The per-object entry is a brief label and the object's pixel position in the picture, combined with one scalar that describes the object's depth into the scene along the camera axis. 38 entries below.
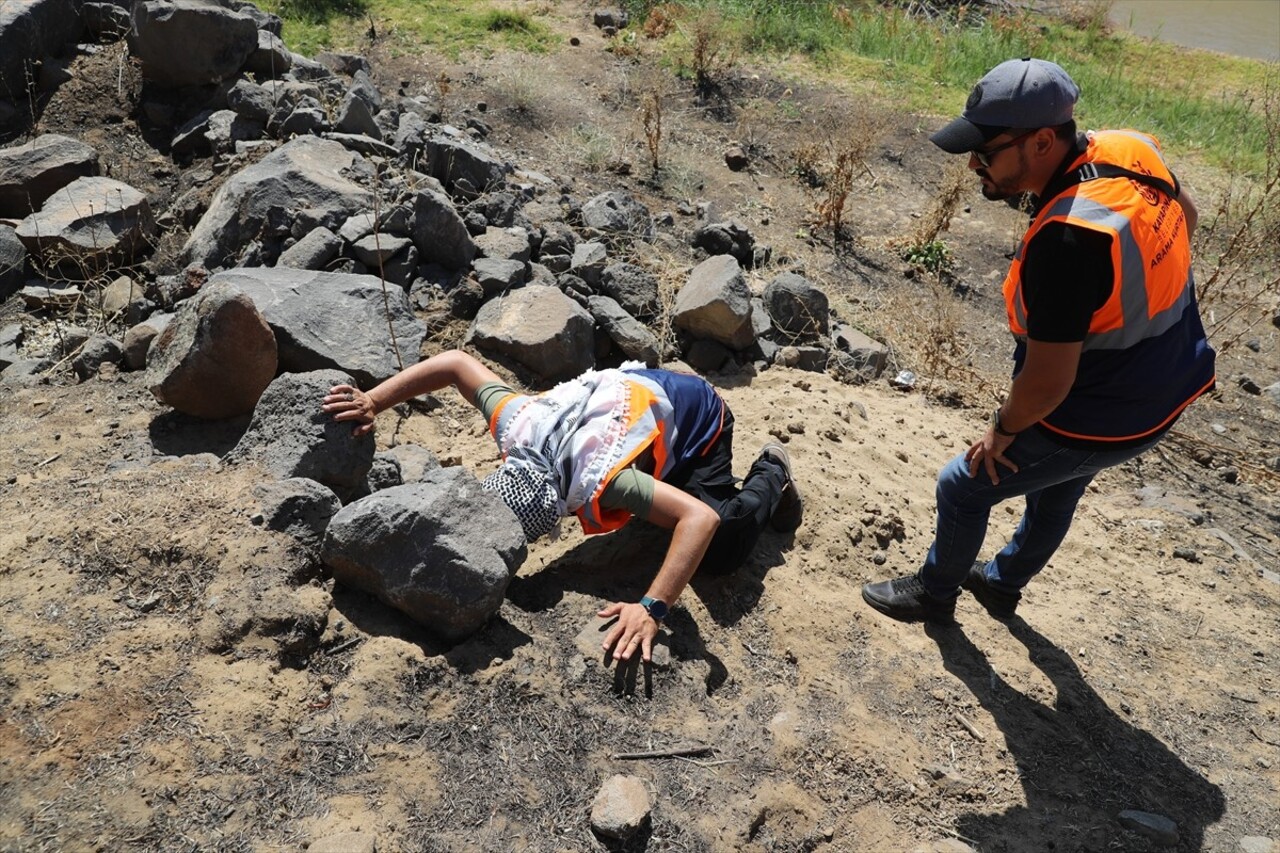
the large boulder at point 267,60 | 6.42
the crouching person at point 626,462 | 2.96
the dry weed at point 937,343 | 5.39
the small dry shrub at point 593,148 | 7.17
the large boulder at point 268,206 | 4.84
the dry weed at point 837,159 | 6.99
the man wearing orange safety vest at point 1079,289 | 2.38
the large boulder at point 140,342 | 4.18
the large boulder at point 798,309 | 5.32
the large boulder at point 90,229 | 4.93
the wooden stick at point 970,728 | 3.03
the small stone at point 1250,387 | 6.07
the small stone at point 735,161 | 7.73
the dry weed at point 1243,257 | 6.41
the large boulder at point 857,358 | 5.30
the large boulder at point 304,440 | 3.21
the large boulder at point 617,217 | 5.79
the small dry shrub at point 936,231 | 6.86
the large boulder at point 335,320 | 3.99
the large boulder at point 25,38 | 6.13
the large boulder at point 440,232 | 4.89
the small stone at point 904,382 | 5.34
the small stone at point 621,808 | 2.48
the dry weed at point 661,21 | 9.63
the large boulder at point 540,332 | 4.58
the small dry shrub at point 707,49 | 8.84
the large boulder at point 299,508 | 2.98
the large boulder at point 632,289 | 5.16
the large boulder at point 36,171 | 5.32
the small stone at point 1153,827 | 2.77
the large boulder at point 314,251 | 4.67
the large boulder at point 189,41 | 6.09
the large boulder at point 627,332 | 4.90
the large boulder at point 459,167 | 5.67
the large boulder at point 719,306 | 4.96
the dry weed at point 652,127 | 7.23
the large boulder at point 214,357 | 3.47
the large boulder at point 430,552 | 2.79
